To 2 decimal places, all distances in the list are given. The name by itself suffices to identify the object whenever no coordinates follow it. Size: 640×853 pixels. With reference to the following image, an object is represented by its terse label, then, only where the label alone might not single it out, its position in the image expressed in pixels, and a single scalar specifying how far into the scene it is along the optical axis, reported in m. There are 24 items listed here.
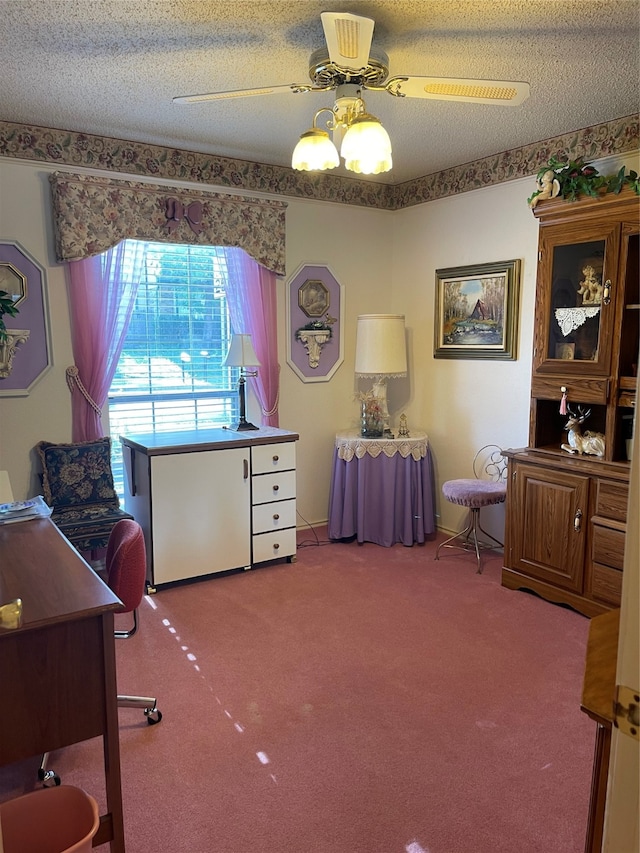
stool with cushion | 3.90
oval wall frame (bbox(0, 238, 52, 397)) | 3.56
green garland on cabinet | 3.04
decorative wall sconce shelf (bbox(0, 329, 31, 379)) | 3.55
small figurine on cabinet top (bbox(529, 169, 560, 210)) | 3.32
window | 4.08
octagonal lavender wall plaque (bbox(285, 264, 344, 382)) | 4.61
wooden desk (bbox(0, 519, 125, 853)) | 1.65
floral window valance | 3.63
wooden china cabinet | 3.12
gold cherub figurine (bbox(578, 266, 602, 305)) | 3.25
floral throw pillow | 3.66
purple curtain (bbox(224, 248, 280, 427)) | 4.32
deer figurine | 3.35
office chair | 2.34
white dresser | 3.63
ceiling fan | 1.95
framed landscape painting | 4.12
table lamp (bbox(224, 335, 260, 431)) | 3.96
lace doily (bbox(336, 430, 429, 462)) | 4.39
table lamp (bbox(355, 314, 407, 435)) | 4.47
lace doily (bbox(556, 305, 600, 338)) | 3.27
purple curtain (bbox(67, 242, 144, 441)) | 3.75
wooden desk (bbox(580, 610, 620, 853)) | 1.17
